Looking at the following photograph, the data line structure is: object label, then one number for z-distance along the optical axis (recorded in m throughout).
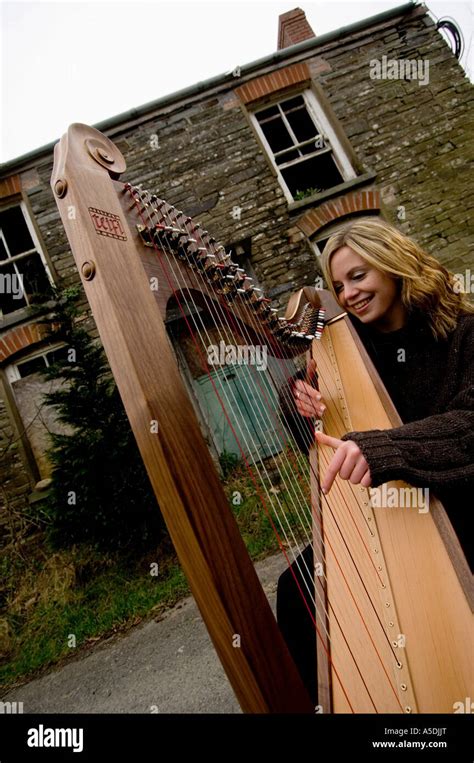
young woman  1.07
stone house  5.85
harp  0.60
